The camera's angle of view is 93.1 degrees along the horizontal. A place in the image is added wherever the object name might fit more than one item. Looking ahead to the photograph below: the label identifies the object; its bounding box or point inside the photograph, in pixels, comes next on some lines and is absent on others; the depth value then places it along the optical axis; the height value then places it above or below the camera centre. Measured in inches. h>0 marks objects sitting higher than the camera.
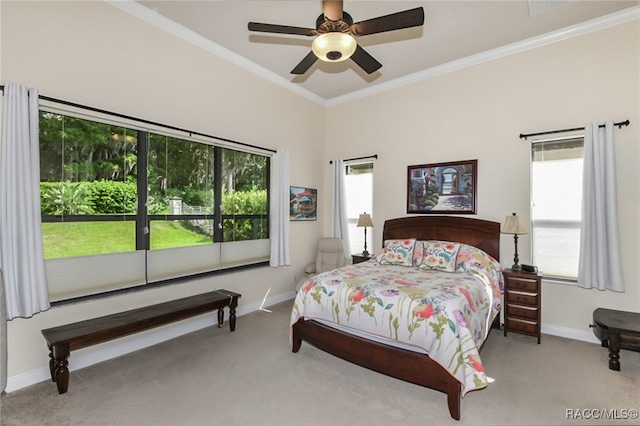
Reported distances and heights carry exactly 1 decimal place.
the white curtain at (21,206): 94.3 +1.7
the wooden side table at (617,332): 107.2 -44.0
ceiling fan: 88.1 +56.4
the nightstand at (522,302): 134.5 -41.4
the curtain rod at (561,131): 129.2 +37.5
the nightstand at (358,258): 192.5 -30.3
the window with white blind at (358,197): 213.0 +9.9
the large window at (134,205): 109.7 +2.6
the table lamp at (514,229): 141.1 -8.6
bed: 88.7 -37.6
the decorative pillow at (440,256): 145.9 -22.5
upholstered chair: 206.5 -31.7
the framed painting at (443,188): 168.7 +13.6
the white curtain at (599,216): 127.1 -2.4
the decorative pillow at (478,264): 138.8 -25.1
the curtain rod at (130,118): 105.5 +38.6
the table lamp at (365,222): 194.4 -7.2
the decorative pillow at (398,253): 159.0 -22.8
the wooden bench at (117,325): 96.8 -41.7
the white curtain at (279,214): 188.2 -1.9
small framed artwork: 205.9 +5.6
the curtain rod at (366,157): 205.6 +37.1
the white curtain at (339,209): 216.5 +1.4
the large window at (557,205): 142.9 +2.7
